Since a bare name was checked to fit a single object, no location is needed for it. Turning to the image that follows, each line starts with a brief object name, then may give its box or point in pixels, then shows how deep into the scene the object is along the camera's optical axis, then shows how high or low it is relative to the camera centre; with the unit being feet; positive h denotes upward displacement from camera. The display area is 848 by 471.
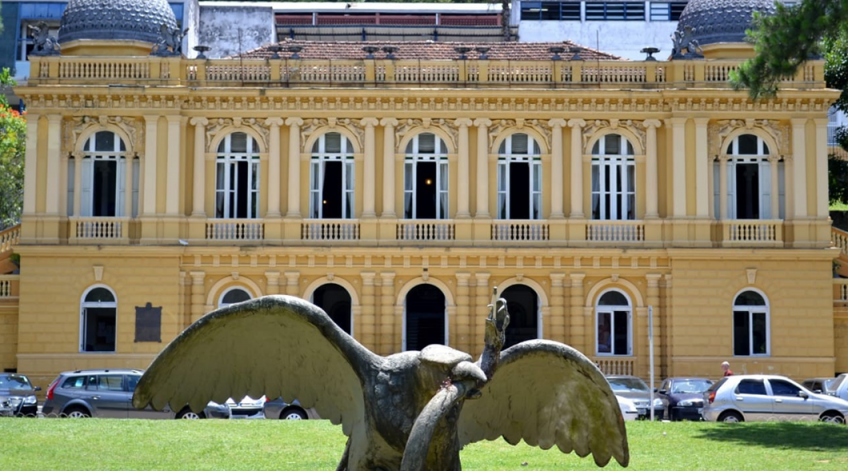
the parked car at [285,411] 106.17 -10.05
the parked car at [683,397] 111.96 -9.50
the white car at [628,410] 104.99 -9.76
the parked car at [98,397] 106.01 -8.85
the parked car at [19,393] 111.24 -9.22
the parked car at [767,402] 104.63 -9.16
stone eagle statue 39.81 -3.13
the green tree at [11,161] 157.07 +14.18
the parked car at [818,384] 119.24 -9.09
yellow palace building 136.26 +8.46
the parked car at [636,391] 112.88 -9.10
